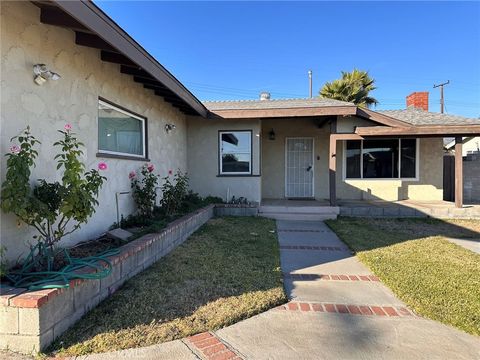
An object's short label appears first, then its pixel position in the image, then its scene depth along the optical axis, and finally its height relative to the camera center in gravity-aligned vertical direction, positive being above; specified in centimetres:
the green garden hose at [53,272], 251 -85
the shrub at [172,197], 666 -47
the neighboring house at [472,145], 1976 +190
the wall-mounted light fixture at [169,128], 766 +118
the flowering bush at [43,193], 267 -16
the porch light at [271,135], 1101 +140
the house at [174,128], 316 +101
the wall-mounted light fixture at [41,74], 323 +107
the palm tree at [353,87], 1898 +535
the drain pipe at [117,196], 510 -36
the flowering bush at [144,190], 568 -27
